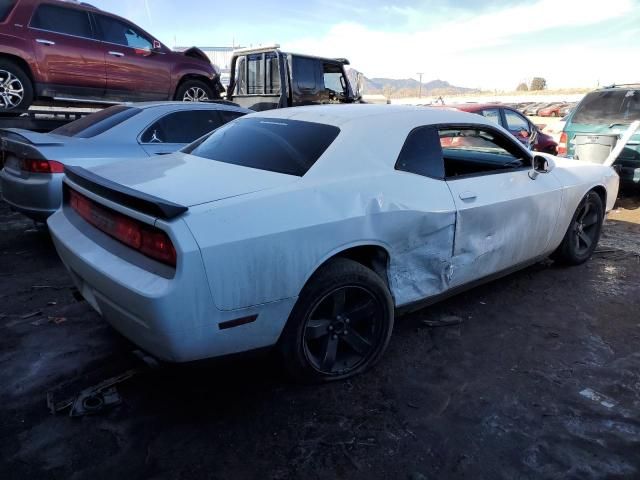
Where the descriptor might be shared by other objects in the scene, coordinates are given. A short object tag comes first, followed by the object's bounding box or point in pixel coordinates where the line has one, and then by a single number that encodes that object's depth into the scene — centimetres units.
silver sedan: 422
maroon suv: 627
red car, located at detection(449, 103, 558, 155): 829
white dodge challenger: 207
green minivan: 702
